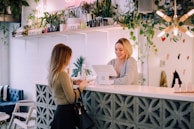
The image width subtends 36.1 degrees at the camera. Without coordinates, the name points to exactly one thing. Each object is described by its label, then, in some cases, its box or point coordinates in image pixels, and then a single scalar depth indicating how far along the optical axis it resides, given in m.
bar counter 2.44
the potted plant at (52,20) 6.19
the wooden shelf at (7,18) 7.77
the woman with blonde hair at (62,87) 3.04
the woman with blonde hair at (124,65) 3.50
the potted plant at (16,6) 7.88
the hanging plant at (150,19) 4.51
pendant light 3.94
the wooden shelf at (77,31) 4.94
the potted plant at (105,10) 5.07
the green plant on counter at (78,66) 5.78
